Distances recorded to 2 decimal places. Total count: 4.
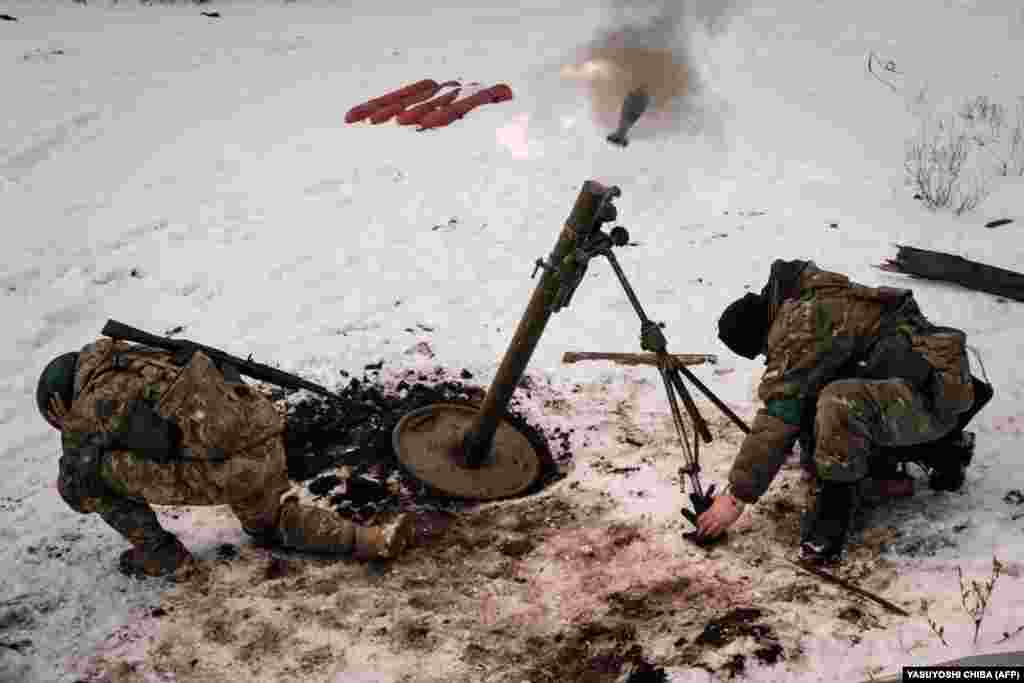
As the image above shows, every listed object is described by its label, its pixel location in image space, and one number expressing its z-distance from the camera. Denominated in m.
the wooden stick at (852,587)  3.25
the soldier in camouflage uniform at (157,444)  3.98
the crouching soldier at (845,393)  3.62
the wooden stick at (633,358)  4.80
